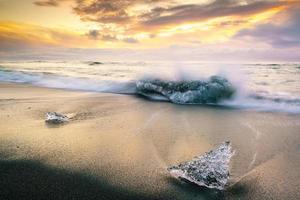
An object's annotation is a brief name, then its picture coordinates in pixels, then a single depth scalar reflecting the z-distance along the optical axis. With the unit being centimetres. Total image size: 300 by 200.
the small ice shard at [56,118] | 464
